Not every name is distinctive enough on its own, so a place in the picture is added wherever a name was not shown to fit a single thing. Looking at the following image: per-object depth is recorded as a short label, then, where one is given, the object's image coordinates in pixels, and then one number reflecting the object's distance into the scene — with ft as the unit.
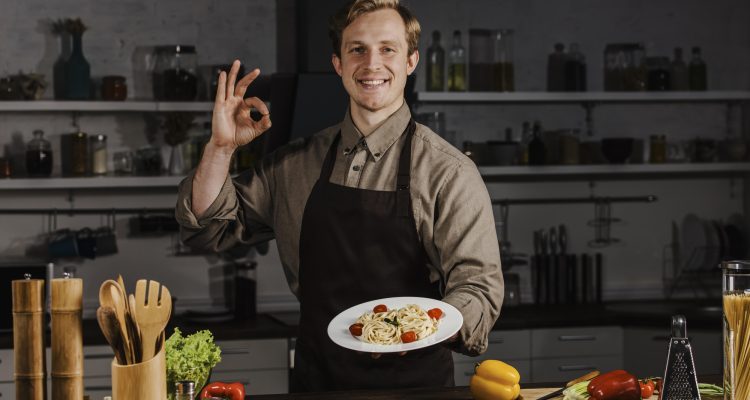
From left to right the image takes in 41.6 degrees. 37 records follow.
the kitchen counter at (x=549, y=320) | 14.71
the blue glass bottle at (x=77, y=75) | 15.76
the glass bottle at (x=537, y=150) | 16.84
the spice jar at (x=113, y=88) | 15.88
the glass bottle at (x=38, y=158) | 15.64
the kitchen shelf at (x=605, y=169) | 16.65
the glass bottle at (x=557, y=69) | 17.57
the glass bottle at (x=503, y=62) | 16.85
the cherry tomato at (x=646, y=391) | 7.51
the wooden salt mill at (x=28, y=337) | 5.72
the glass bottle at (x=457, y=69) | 16.74
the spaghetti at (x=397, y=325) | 7.06
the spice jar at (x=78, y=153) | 15.81
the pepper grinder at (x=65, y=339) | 5.70
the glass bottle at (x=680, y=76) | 17.74
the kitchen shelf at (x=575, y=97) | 16.46
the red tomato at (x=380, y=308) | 7.36
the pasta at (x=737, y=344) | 6.53
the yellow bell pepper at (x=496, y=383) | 7.47
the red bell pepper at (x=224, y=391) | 7.54
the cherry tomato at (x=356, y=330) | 7.20
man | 8.27
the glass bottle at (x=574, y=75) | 17.29
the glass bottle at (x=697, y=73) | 17.62
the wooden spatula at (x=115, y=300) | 5.47
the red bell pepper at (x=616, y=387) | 7.21
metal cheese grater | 6.76
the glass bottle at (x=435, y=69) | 16.80
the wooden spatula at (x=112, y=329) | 5.49
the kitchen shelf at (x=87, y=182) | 15.42
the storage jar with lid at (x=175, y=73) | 15.99
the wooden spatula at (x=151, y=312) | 5.55
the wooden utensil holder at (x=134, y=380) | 5.71
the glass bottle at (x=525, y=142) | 16.96
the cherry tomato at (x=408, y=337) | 7.00
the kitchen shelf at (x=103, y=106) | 15.40
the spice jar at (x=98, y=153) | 15.94
